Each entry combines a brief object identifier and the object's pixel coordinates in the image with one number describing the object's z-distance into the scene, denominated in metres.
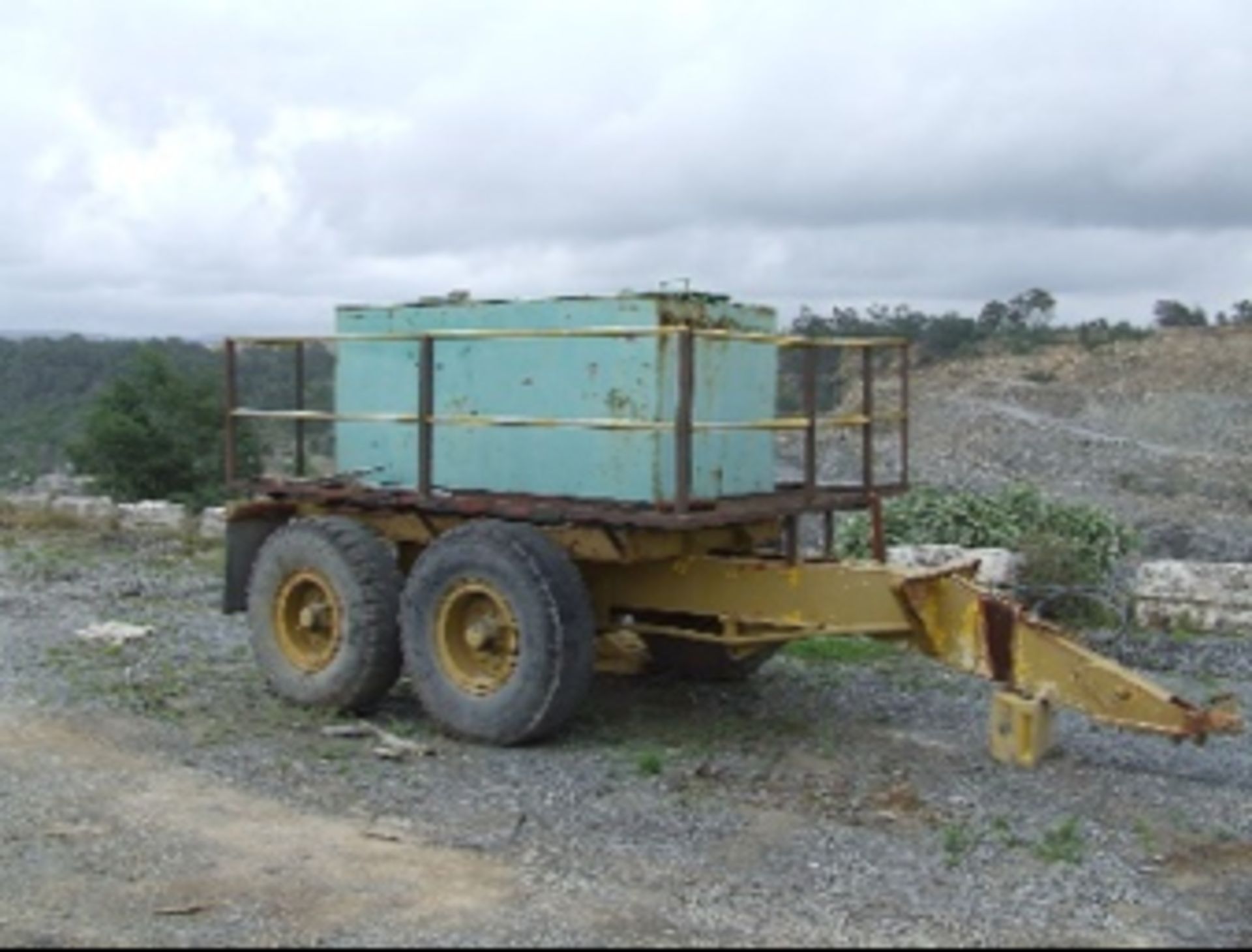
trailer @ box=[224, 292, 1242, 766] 7.39
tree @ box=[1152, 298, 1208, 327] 60.99
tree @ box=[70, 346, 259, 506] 32.59
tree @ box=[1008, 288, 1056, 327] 62.56
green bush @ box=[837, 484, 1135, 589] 12.65
